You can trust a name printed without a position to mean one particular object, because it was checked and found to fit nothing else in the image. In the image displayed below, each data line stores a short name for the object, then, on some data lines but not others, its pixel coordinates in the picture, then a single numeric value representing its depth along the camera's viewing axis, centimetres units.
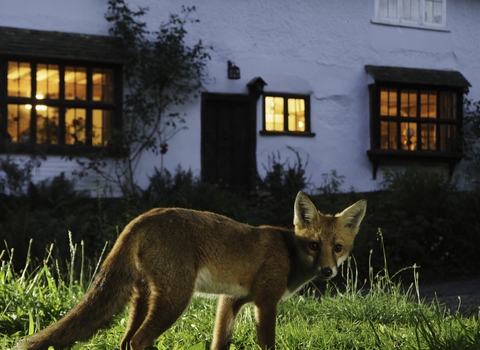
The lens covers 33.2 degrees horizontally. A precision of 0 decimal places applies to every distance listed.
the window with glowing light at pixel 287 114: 1886
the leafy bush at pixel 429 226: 1395
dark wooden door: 1838
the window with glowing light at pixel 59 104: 1634
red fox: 448
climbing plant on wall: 1692
